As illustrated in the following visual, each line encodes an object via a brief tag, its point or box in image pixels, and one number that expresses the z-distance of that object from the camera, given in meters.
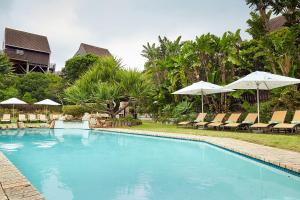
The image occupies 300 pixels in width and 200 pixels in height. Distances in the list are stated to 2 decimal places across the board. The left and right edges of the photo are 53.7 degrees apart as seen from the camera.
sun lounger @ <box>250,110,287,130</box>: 12.62
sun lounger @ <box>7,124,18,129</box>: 20.59
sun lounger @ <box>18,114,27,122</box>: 24.71
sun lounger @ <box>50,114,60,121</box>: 23.65
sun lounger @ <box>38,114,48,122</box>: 25.50
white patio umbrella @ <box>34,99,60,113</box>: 26.55
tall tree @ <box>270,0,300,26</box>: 17.32
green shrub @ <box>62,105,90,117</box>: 26.34
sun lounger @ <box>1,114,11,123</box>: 23.81
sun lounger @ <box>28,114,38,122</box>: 25.20
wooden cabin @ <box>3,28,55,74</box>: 46.56
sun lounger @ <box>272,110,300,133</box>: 11.60
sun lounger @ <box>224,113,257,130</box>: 14.05
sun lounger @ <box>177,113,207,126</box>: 17.02
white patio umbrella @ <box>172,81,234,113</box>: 15.85
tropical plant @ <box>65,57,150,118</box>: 20.36
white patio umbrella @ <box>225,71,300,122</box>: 12.52
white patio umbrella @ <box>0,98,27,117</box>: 24.64
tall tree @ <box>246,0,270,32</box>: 17.97
